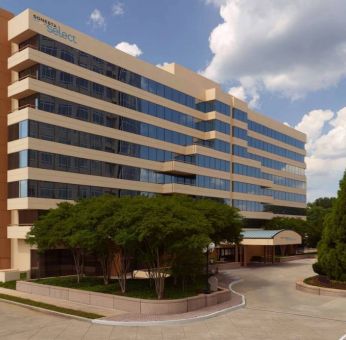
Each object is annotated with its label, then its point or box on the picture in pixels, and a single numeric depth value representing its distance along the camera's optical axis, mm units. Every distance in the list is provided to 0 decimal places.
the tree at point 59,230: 32844
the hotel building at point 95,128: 45094
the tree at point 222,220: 42375
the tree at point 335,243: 34656
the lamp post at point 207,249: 29641
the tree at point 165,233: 26812
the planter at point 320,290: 32156
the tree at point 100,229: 29675
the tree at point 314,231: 84062
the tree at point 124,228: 27688
